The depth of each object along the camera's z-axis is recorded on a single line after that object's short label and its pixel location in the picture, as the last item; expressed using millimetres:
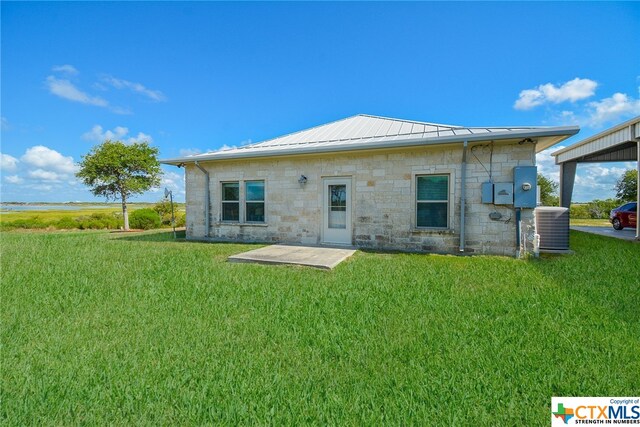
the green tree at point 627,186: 20631
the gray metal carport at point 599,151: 9195
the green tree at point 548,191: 23466
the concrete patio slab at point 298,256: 5918
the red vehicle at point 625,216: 11805
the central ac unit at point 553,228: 7280
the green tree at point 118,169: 16297
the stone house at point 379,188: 6742
